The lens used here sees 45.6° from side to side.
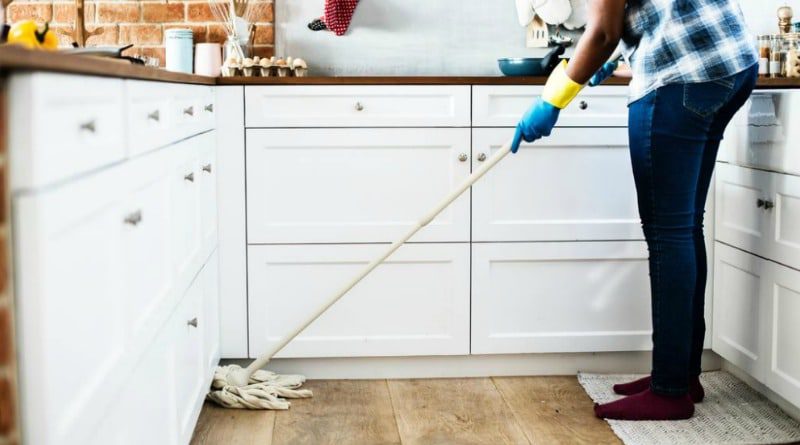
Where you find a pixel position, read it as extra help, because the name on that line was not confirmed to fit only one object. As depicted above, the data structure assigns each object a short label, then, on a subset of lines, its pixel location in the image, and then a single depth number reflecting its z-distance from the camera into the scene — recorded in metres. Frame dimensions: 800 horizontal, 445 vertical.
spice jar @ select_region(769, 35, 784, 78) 2.96
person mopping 2.22
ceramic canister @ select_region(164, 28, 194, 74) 3.13
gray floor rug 2.40
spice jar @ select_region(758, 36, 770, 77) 2.98
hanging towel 3.23
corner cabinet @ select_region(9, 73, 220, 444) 1.08
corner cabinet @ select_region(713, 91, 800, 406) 2.41
